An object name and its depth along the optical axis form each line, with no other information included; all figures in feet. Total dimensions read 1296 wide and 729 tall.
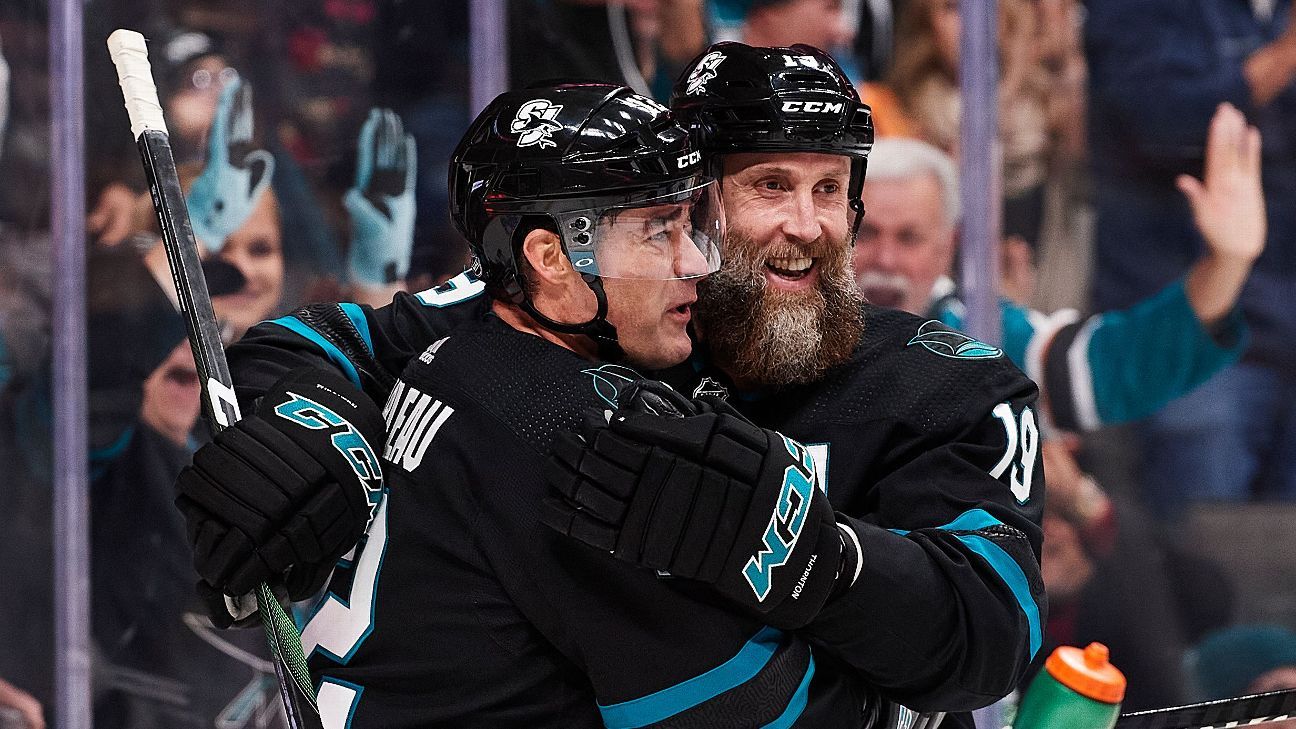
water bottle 18.50
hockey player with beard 17.14
